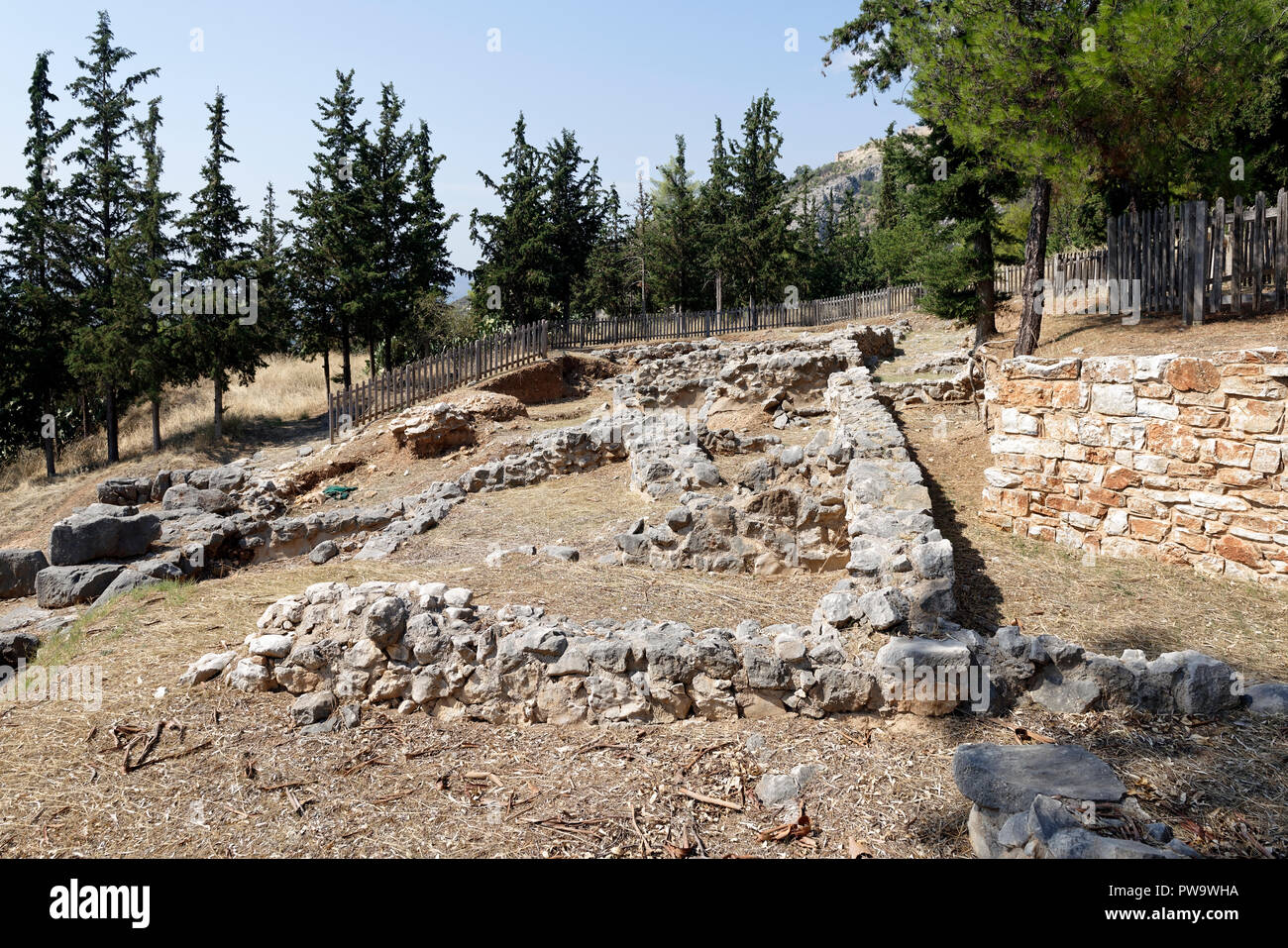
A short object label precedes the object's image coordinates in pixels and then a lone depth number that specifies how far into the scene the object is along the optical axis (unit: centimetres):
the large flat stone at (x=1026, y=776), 317
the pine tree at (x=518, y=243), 2927
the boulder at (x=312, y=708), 456
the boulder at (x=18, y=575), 983
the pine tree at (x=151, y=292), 2167
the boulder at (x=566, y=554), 768
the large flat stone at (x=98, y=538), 954
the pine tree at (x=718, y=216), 3497
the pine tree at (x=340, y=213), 2386
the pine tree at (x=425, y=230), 2512
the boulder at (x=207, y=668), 493
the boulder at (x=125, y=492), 1638
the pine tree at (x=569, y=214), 3080
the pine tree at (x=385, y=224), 2406
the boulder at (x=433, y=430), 1648
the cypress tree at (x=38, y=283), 2238
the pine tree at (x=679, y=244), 3666
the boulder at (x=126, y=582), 757
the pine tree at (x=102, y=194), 2294
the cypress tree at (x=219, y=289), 2231
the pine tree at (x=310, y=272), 2433
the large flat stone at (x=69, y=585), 852
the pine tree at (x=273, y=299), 2348
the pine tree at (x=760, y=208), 3462
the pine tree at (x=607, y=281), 3797
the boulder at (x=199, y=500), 1369
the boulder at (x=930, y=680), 439
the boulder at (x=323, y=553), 992
